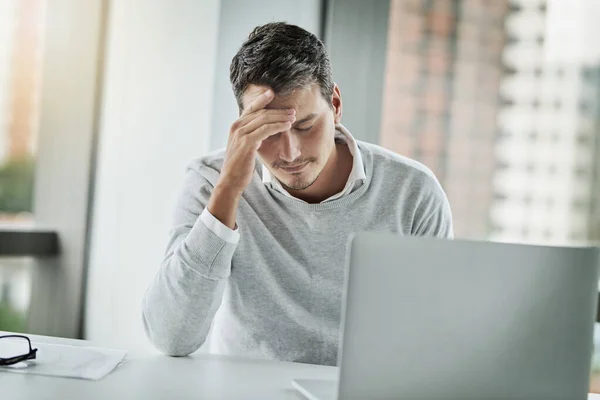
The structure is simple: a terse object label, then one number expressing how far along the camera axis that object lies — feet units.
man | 4.74
